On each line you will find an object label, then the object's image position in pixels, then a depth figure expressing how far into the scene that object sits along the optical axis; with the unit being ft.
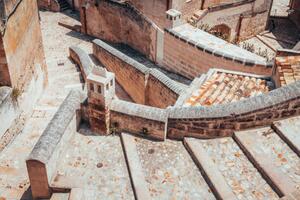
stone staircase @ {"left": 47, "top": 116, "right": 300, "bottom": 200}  26.02
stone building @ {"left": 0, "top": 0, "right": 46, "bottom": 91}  34.55
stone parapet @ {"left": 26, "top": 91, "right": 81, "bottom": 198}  25.50
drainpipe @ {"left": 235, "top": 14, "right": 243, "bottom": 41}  65.71
